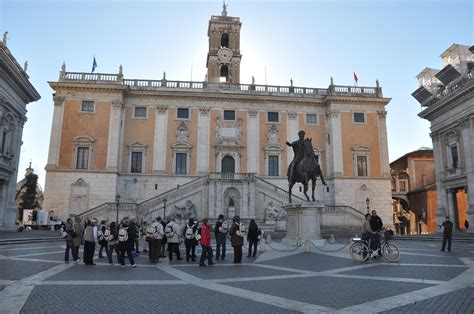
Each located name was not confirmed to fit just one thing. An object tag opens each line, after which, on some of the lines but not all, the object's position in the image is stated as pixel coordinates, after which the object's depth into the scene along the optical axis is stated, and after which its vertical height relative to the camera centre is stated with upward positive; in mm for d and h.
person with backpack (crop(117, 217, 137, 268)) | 10875 -714
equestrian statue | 16797 +2648
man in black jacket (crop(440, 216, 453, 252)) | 15224 -291
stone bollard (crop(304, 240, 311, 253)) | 14670 -991
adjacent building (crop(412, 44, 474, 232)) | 28194 +7723
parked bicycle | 11547 -929
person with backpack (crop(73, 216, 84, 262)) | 12212 -524
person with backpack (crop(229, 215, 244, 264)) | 11744 -613
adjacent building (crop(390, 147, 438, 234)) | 42344 +3840
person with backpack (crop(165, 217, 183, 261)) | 12672 -473
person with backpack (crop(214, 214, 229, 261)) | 12273 -409
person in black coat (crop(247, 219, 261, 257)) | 13463 -509
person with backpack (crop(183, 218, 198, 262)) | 12547 -595
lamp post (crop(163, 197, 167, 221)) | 29484 +1158
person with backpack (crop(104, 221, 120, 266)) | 11414 -566
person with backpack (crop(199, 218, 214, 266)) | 11172 -657
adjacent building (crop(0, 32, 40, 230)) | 25656 +7271
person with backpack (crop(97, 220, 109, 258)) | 12922 -611
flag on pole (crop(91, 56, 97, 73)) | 37097 +15649
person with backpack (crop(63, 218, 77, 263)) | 12000 -641
